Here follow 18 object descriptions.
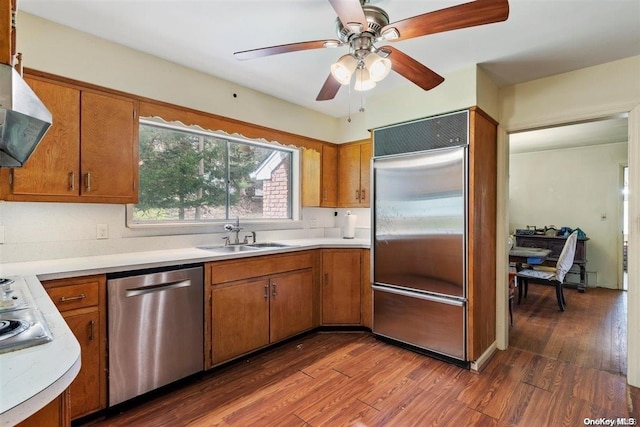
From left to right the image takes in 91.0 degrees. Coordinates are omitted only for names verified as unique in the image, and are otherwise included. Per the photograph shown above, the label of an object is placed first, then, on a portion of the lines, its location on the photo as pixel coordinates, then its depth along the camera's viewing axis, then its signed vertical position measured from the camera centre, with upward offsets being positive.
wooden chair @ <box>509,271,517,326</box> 3.39 -0.76
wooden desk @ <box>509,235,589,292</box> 4.96 -0.54
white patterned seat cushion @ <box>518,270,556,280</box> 3.94 -0.74
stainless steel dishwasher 1.90 -0.74
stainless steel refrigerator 2.51 -0.28
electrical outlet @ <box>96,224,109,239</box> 2.28 -0.11
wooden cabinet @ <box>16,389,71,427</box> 0.76 -0.50
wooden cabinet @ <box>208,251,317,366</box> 2.41 -0.73
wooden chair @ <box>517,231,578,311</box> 3.93 -0.73
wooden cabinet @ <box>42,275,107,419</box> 1.73 -0.64
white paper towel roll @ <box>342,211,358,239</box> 3.74 -0.12
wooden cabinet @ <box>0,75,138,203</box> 1.91 +0.42
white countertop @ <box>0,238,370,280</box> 1.73 -0.30
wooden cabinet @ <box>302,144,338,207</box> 3.71 +0.47
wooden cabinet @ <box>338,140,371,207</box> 3.67 +0.50
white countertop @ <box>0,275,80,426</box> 0.62 -0.36
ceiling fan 1.28 +0.85
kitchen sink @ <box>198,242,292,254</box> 2.83 -0.29
